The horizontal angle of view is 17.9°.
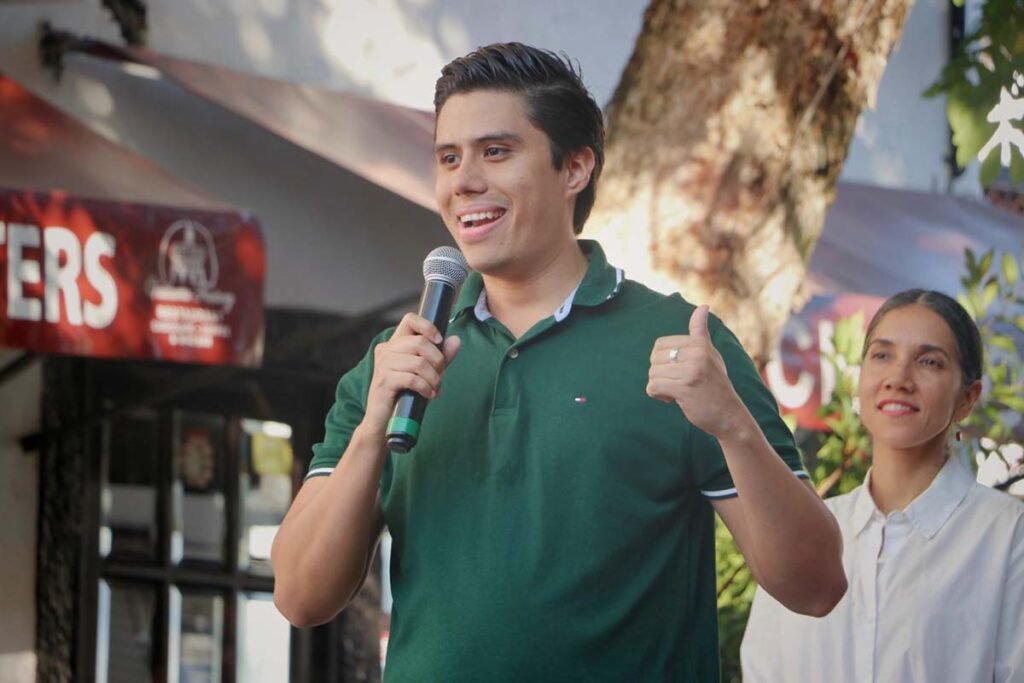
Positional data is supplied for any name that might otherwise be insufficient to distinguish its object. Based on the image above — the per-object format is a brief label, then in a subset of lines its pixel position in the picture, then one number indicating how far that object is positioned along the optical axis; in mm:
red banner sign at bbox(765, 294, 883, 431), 11994
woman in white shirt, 6913
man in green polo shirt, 4608
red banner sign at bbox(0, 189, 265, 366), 10595
